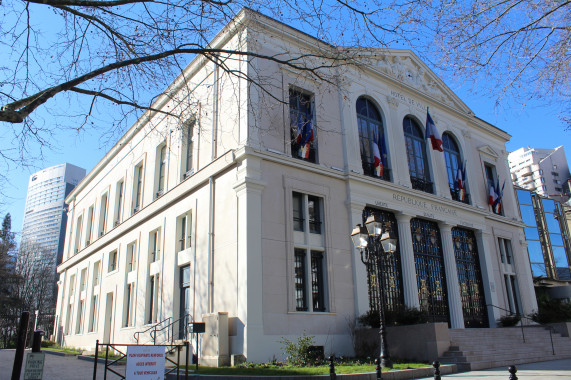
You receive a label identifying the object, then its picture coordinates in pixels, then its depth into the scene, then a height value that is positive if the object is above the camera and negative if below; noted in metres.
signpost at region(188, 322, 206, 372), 15.60 +0.42
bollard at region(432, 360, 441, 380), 8.27 -0.70
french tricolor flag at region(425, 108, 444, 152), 24.79 +10.24
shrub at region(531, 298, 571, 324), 25.84 +0.74
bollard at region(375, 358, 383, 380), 10.44 -0.79
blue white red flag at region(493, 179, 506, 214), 29.33 +7.94
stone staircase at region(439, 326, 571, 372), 15.56 -0.69
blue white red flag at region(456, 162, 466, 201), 26.80 +8.41
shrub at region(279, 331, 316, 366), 15.31 -0.50
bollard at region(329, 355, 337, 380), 10.52 -0.76
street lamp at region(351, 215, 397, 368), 13.81 +2.75
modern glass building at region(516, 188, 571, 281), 50.47 +10.22
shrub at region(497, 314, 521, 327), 24.52 +0.47
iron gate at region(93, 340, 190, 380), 16.05 -0.86
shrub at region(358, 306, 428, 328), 18.03 +0.59
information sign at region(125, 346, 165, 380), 7.93 -0.36
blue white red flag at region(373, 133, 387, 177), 22.28 +8.52
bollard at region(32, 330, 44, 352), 7.07 +0.07
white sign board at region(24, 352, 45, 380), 6.76 -0.29
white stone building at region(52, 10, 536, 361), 17.41 +5.64
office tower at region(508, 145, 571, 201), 111.19 +37.89
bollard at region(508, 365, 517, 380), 7.38 -0.66
